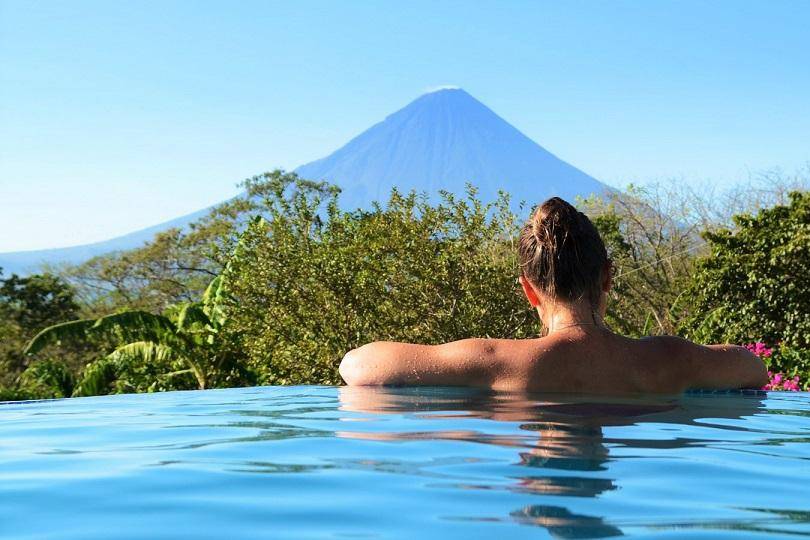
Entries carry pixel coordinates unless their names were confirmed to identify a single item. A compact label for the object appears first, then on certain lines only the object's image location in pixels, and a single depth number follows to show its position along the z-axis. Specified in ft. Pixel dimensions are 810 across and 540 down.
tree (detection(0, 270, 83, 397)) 89.61
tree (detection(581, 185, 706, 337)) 75.87
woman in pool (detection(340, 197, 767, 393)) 14.57
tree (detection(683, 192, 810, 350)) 54.24
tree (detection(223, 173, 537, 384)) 49.14
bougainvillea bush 45.16
